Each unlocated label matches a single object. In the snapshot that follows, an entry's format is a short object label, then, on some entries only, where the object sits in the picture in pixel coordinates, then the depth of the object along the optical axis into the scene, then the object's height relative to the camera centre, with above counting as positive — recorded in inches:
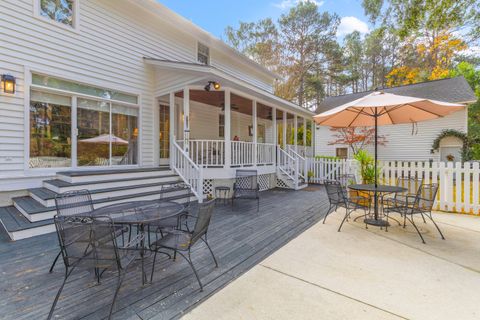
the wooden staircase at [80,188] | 160.1 -31.8
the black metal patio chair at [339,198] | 184.9 -33.0
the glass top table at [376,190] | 177.3 -23.9
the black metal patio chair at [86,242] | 85.0 -32.7
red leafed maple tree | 602.7 +60.4
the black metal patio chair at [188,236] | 101.0 -39.0
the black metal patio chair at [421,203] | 166.4 -32.5
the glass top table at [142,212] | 104.6 -28.8
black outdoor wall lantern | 189.4 +61.9
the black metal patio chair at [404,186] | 179.0 -26.8
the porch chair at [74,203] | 139.4 -29.7
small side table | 284.7 -45.7
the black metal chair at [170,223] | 124.1 -37.0
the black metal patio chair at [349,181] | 235.5 -25.2
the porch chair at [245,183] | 253.6 -31.8
